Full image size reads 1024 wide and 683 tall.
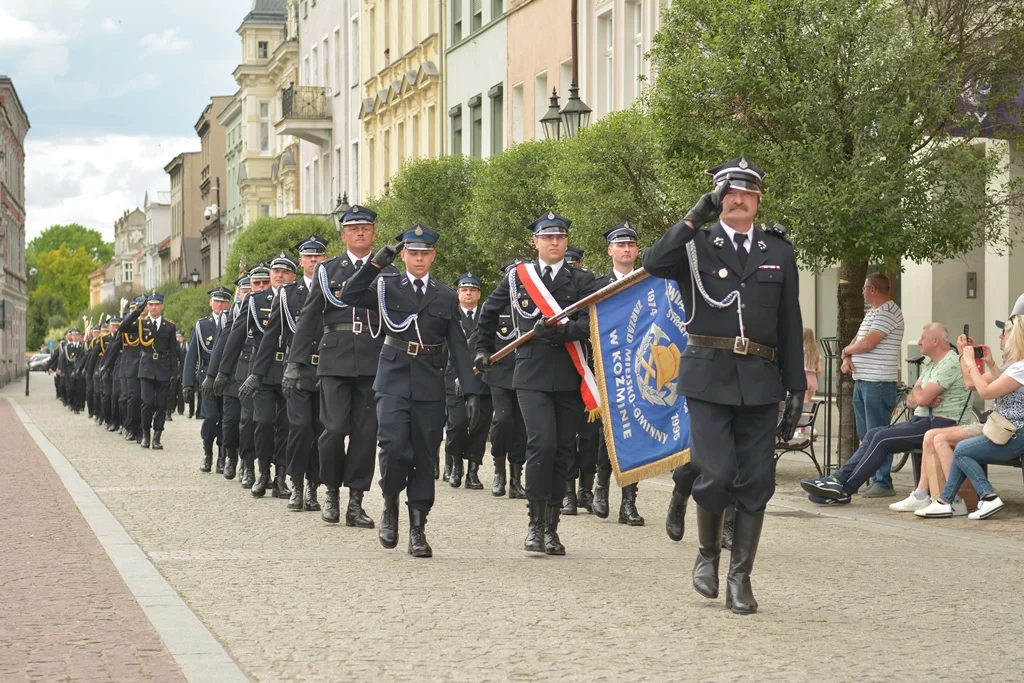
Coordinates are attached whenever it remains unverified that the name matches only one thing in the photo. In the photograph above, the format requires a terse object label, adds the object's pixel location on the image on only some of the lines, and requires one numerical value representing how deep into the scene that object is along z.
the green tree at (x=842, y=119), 14.98
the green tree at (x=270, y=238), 55.09
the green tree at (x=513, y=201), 25.22
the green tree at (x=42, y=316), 153.75
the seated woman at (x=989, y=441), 12.80
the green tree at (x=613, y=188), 19.23
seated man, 13.96
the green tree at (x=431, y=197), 31.81
